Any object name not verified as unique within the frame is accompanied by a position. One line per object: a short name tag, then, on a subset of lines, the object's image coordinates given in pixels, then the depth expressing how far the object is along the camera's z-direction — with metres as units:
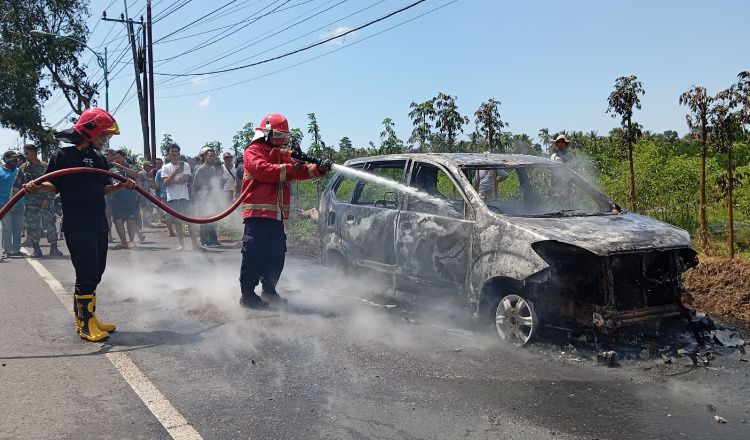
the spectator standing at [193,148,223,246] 12.55
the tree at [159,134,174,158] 37.50
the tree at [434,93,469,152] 15.14
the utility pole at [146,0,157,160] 24.88
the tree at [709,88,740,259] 8.38
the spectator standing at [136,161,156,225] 13.98
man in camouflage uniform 11.05
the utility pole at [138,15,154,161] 25.16
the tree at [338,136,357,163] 29.61
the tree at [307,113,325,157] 15.68
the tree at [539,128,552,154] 42.42
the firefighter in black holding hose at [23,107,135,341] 5.57
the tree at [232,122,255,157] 19.28
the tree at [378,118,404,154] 17.19
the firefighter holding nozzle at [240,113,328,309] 6.53
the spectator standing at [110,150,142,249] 11.98
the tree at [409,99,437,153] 15.48
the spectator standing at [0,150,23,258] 10.89
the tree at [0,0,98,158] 34.59
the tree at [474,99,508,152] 14.33
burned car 4.94
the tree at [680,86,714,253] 8.64
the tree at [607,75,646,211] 10.24
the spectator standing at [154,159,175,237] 13.64
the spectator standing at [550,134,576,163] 10.00
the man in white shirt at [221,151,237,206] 12.80
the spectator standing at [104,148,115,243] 12.16
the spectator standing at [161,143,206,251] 12.09
